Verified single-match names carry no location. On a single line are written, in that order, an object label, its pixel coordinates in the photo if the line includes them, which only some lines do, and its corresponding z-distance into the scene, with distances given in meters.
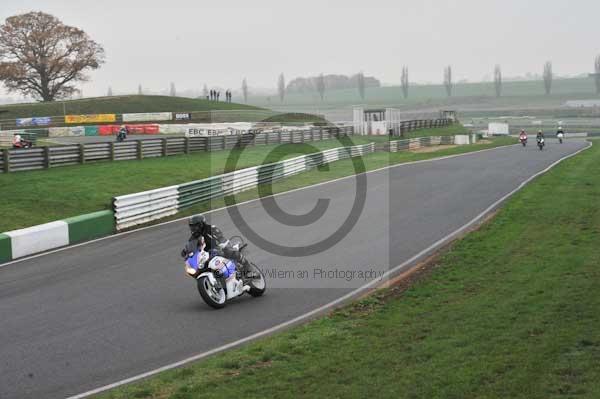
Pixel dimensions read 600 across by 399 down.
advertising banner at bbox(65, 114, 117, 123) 76.69
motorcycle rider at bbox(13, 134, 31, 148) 41.96
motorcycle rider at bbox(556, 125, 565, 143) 67.69
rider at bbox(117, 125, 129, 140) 52.96
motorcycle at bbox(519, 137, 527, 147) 61.85
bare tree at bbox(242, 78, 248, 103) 181.62
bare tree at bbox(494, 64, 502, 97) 180.25
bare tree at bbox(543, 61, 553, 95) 175.50
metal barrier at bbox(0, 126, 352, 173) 28.72
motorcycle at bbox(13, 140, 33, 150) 42.04
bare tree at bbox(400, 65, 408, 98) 183.00
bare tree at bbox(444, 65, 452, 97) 185.88
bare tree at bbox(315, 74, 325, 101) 190.88
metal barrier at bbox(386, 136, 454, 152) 56.88
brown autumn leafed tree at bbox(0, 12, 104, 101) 86.94
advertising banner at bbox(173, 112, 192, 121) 80.75
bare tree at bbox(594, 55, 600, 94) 163.75
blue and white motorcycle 12.29
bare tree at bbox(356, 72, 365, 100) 194.38
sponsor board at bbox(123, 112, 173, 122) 78.44
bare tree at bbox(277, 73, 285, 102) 189.50
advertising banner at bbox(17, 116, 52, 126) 72.62
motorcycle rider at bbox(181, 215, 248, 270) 12.28
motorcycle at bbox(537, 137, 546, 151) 56.97
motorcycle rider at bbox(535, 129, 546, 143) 57.37
